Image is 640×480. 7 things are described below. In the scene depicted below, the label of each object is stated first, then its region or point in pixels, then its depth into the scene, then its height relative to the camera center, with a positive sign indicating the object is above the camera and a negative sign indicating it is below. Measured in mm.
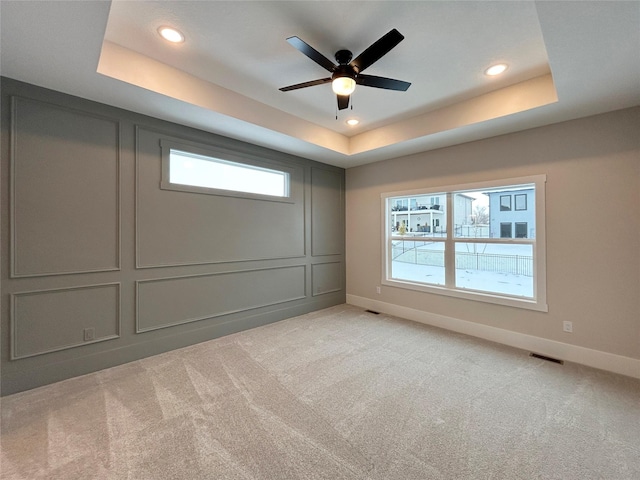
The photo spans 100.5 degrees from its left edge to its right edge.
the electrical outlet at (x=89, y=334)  2549 -878
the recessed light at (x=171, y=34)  2025 +1626
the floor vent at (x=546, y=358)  2863 -1300
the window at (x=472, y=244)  3195 -48
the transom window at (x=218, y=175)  3135 +914
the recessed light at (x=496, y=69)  2441 +1612
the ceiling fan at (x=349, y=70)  1897 +1372
